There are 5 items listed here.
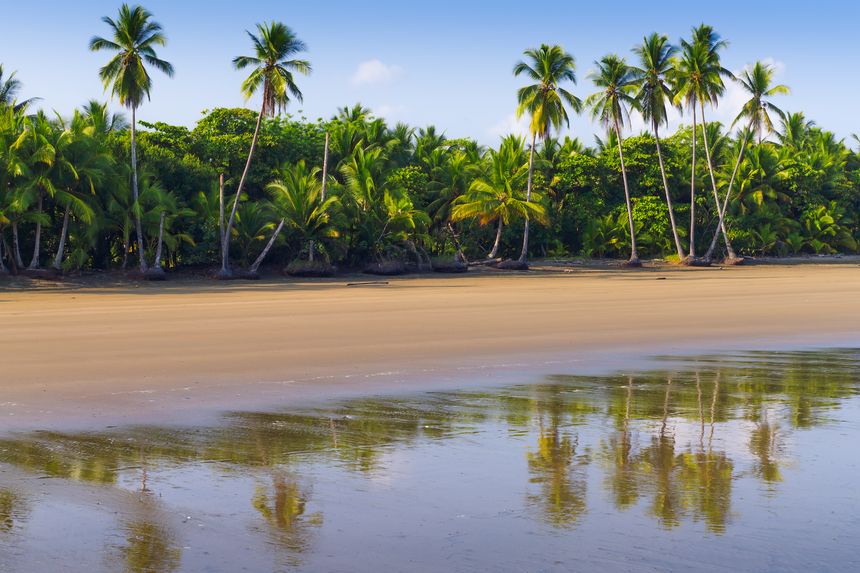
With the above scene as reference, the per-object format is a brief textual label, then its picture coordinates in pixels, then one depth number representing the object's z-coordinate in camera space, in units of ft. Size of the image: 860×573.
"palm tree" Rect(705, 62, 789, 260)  175.11
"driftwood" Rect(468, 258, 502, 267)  153.47
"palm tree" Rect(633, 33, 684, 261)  169.48
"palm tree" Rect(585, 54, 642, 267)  167.84
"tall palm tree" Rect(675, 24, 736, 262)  169.27
